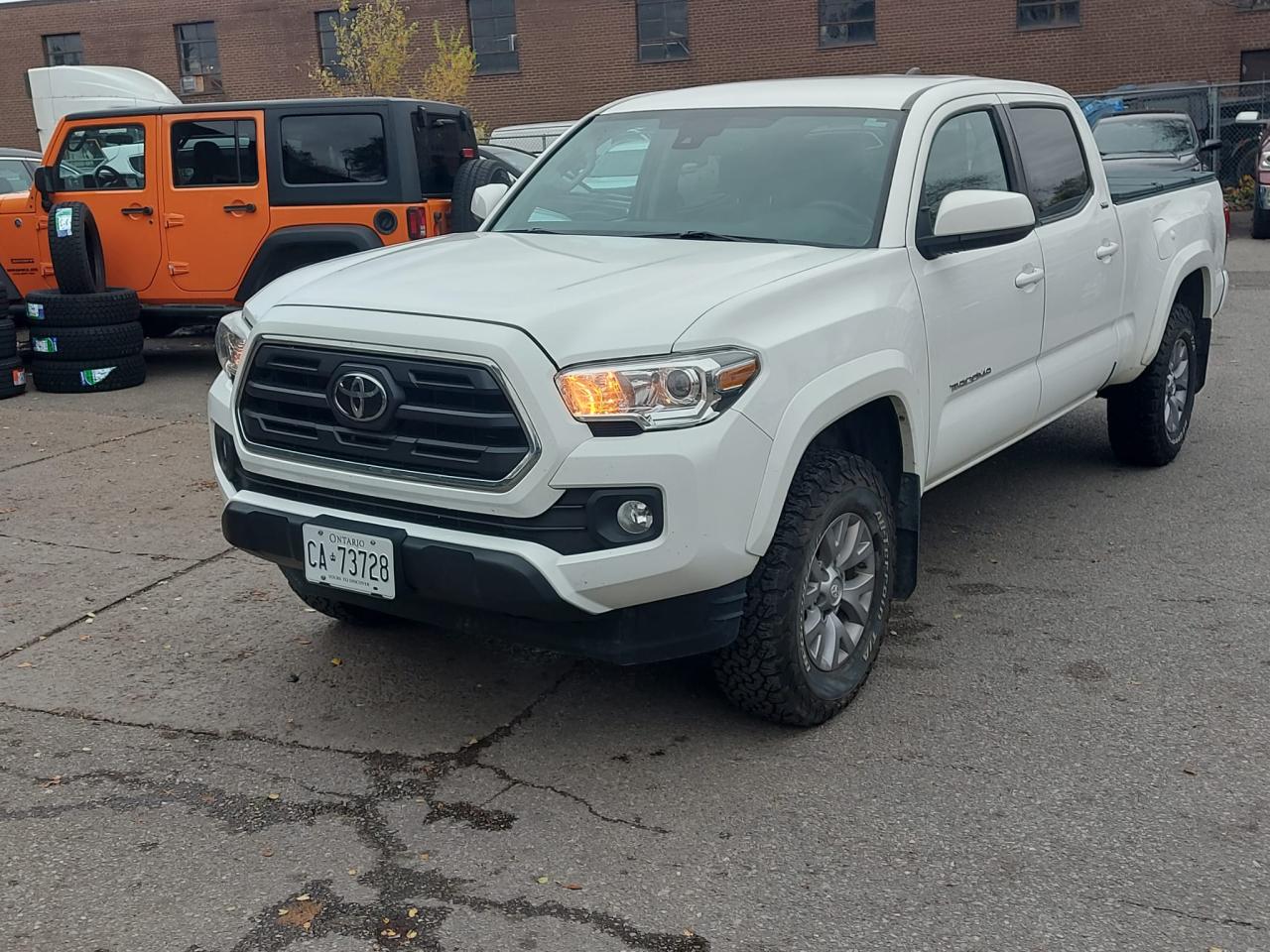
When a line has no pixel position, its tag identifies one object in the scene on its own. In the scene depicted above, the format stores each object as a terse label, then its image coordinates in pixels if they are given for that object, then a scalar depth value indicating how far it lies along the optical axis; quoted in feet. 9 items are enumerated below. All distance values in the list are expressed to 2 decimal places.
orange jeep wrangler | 31.40
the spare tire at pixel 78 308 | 31.60
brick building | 92.27
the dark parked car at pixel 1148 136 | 54.19
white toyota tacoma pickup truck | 10.94
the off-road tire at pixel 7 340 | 31.37
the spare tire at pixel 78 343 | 31.89
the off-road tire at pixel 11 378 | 31.50
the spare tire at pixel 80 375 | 32.07
